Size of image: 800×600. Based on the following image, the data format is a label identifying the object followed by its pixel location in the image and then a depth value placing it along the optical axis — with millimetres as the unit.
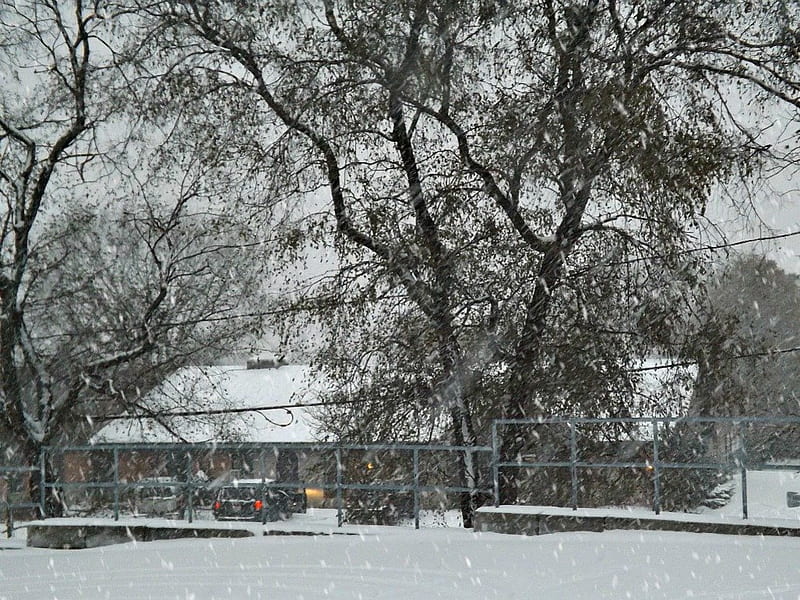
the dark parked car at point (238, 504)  27219
